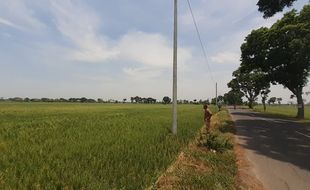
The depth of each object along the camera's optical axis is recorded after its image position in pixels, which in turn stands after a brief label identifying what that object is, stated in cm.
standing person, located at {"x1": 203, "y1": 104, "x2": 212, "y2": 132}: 804
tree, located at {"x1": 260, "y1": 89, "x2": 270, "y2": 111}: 3709
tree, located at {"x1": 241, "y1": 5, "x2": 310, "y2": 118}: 1618
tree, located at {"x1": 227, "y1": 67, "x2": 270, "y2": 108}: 3935
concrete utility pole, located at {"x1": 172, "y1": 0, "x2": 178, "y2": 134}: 742
